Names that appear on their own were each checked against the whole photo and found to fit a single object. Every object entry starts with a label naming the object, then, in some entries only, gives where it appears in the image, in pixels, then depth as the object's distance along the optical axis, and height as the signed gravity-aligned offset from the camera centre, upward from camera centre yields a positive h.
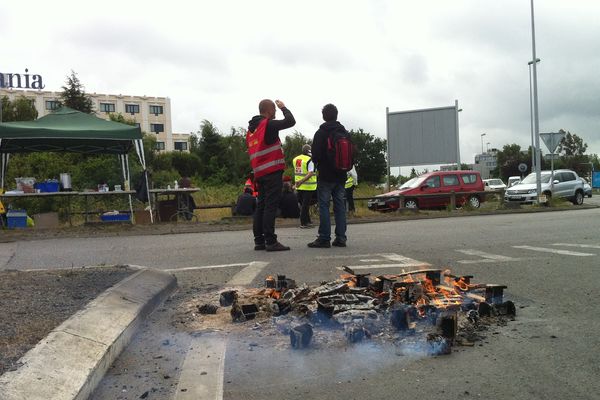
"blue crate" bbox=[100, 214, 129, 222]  14.54 -0.46
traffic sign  23.08 +1.84
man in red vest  7.66 +0.44
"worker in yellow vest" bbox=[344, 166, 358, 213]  15.21 +0.02
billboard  24.89 +2.34
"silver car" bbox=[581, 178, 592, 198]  25.72 -0.38
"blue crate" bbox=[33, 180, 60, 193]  14.61 +0.42
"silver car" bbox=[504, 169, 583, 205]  24.61 -0.22
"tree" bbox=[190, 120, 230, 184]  68.56 +5.75
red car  20.16 -0.09
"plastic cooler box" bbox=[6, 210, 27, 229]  13.85 -0.38
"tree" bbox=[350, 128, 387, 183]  76.50 +4.41
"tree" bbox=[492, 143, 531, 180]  87.25 +4.00
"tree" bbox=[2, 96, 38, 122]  58.69 +10.14
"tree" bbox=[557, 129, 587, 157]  89.25 +5.81
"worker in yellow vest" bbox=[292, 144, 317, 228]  11.82 +0.14
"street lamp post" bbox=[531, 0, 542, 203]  24.36 +3.13
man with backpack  8.13 +0.35
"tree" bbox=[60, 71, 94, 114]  53.47 +10.17
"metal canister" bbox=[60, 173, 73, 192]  14.82 +0.52
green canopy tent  13.45 +1.63
